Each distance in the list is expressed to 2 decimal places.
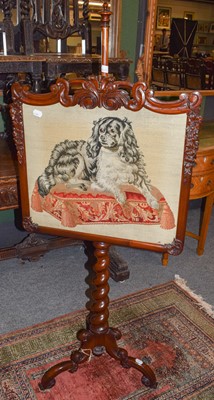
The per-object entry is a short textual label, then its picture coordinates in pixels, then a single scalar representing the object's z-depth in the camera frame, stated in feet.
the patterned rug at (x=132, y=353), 5.07
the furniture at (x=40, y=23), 6.06
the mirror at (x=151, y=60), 7.99
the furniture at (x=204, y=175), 7.06
